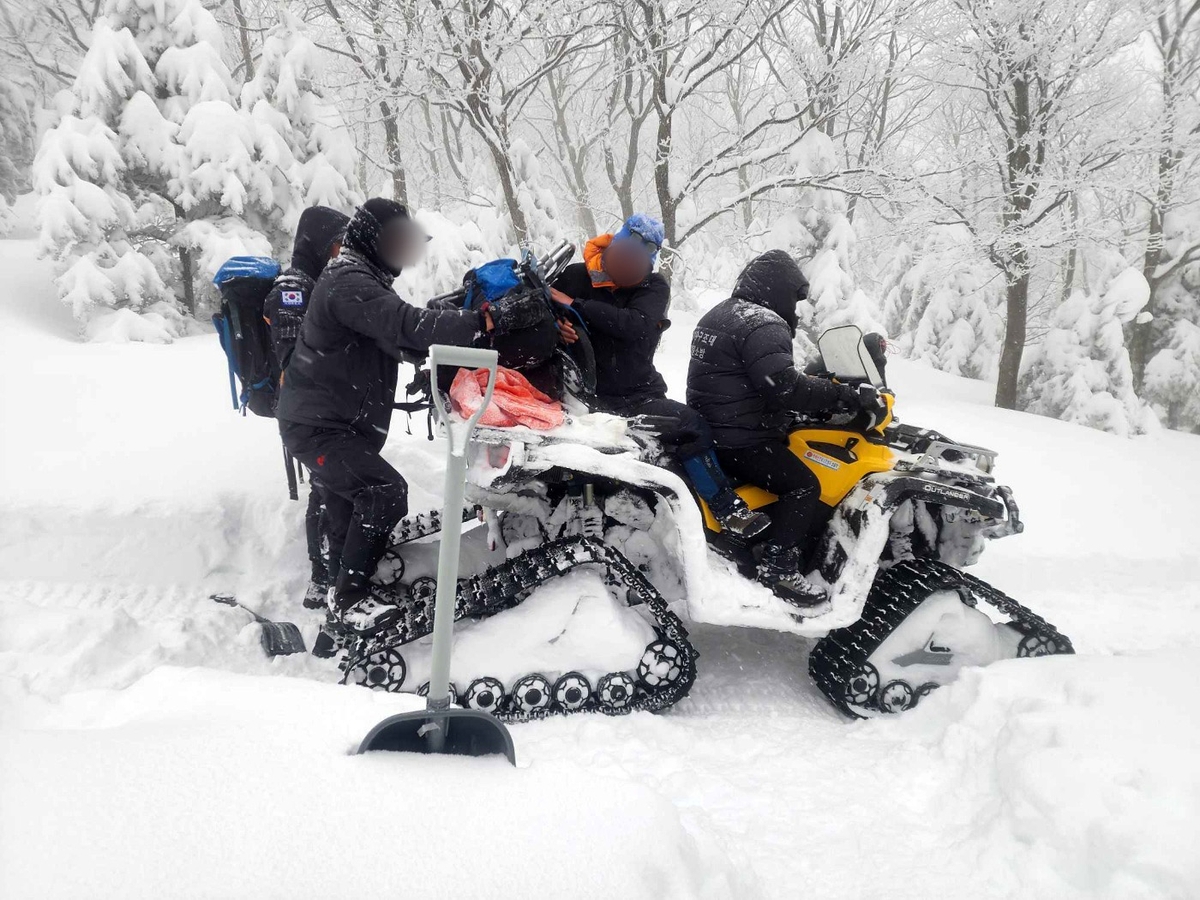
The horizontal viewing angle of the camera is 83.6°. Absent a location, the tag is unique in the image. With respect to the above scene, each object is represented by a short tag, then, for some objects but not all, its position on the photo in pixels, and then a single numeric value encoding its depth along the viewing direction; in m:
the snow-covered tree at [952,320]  20.52
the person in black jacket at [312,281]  3.78
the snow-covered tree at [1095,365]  14.02
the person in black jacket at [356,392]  3.16
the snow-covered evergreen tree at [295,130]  10.75
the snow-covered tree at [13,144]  13.56
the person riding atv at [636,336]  3.55
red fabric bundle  3.07
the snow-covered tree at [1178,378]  16.53
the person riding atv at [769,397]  3.49
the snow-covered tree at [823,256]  13.45
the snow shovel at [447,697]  1.78
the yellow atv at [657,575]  3.17
